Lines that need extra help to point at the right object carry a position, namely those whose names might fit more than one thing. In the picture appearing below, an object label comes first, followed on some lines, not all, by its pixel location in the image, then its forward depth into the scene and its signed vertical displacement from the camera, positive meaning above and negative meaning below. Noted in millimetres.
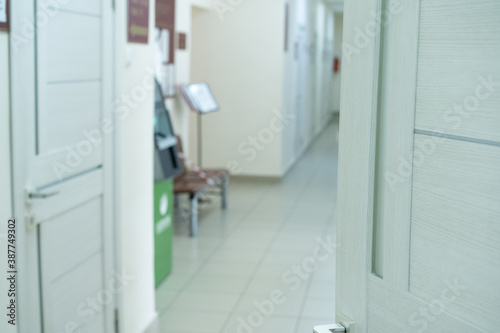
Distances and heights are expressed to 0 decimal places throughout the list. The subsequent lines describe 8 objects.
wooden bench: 6691 -888
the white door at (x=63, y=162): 2648 -294
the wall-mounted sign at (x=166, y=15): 6025 +759
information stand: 7922 -6
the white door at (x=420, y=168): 1135 -127
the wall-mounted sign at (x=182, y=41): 7873 +654
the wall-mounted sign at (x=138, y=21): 3668 +421
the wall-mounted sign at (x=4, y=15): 2429 +286
